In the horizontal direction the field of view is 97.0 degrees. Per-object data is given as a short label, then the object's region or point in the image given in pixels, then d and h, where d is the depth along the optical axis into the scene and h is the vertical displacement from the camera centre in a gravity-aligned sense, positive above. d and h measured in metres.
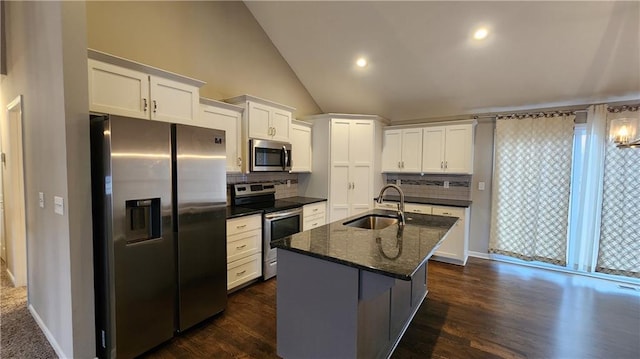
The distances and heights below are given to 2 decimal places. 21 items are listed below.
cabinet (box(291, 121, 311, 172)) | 4.29 +0.34
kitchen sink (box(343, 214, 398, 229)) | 2.65 -0.50
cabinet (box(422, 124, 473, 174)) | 4.21 +0.34
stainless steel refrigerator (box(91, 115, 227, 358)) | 1.86 -0.46
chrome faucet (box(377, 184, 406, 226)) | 2.36 -0.33
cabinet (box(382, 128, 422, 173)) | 4.61 +0.32
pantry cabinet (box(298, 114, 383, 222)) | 4.46 +0.11
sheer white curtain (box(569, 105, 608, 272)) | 3.58 -0.26
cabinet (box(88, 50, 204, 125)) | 2.11 +0.63
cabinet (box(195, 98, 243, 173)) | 3.00 +0.50
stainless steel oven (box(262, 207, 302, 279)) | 3.39 -0.77
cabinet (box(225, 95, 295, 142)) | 3.40 +0.64
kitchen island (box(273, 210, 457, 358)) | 1.59 -0.73
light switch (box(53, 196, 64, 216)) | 1.85 -0.27
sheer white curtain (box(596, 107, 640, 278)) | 3.45 -0.49
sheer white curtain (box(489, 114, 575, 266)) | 3.82 -0.21
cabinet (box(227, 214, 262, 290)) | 2.99 -0.91
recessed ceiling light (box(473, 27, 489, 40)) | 3.07 +1.52
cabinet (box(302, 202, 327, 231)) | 4.01 -0.69
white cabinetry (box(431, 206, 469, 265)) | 4.06 -0.99
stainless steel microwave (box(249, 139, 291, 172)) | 3.47 +0.15
